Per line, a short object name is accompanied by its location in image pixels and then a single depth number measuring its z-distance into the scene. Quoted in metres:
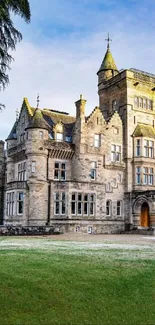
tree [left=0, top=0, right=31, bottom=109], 10.37
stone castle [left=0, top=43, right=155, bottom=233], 39.28
